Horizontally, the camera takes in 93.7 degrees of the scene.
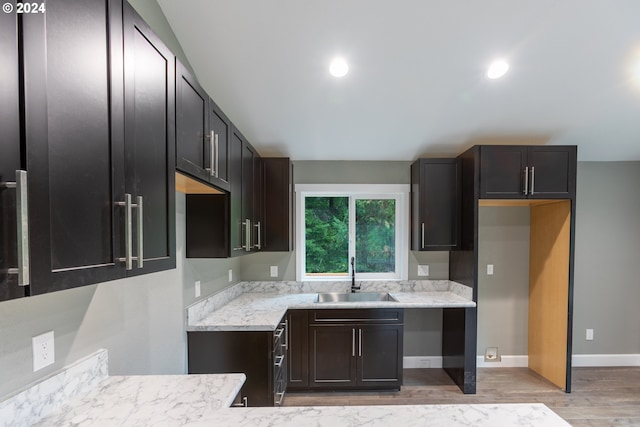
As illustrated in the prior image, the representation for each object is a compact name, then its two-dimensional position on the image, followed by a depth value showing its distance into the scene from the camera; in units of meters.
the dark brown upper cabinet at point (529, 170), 2.85
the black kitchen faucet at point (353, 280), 3.38
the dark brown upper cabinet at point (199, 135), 1.36
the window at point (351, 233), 3.56
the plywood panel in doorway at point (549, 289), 2.91
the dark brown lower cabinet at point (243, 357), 2.10
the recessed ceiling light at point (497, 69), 2.25
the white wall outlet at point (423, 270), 3.47
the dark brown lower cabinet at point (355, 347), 2.85
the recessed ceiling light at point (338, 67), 2.23
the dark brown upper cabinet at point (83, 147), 0.66
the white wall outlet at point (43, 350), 1.06
